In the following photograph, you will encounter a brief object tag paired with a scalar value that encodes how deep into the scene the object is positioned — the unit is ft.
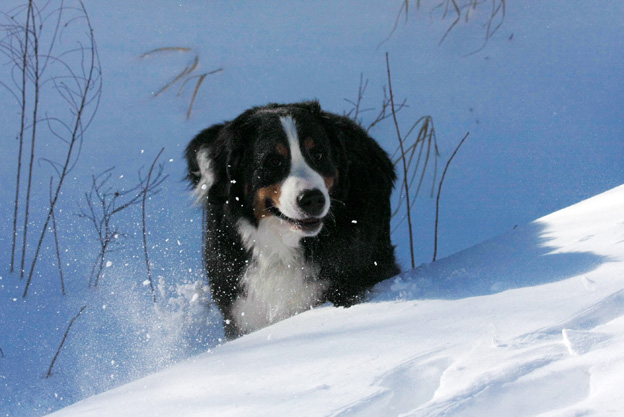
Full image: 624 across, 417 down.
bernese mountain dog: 19.29
